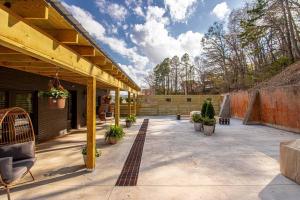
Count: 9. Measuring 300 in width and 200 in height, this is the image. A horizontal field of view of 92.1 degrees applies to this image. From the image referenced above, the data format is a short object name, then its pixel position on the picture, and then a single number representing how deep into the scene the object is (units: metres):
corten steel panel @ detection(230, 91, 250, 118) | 9.07
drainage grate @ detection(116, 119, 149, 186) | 2.45
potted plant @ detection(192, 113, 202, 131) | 6.18
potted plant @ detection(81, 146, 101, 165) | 2.93
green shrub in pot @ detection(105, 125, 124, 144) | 4.41
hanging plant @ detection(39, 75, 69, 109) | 2.62
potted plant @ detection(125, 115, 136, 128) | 7.10
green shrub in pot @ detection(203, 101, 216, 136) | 5.45
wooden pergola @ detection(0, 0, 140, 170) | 1.25
